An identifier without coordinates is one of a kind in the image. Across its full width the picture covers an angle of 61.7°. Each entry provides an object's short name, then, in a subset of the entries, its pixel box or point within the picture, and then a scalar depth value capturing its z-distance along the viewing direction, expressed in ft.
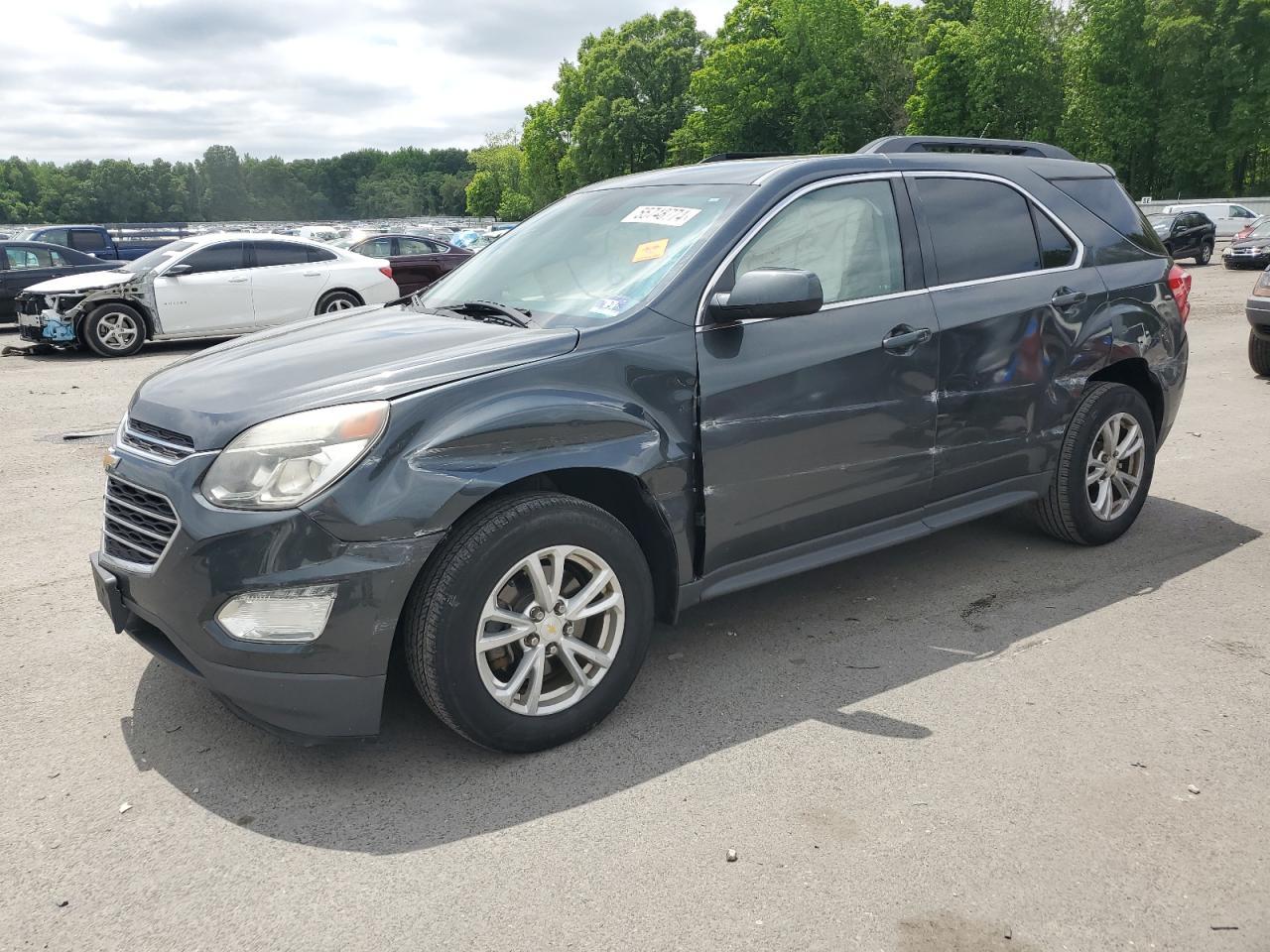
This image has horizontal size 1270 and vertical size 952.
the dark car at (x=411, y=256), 63.57
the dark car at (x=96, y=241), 69.92
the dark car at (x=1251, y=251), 84.64
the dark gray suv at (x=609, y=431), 9.73
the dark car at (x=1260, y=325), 31.48
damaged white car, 43.62
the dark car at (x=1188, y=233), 91.71
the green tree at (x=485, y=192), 475.72
